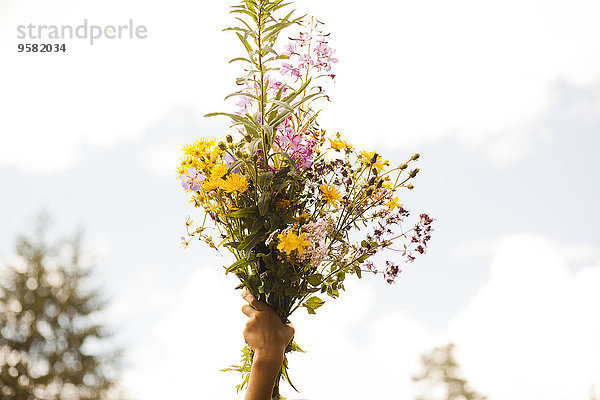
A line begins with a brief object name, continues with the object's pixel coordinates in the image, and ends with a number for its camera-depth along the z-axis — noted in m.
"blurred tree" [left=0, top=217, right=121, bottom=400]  8.91
